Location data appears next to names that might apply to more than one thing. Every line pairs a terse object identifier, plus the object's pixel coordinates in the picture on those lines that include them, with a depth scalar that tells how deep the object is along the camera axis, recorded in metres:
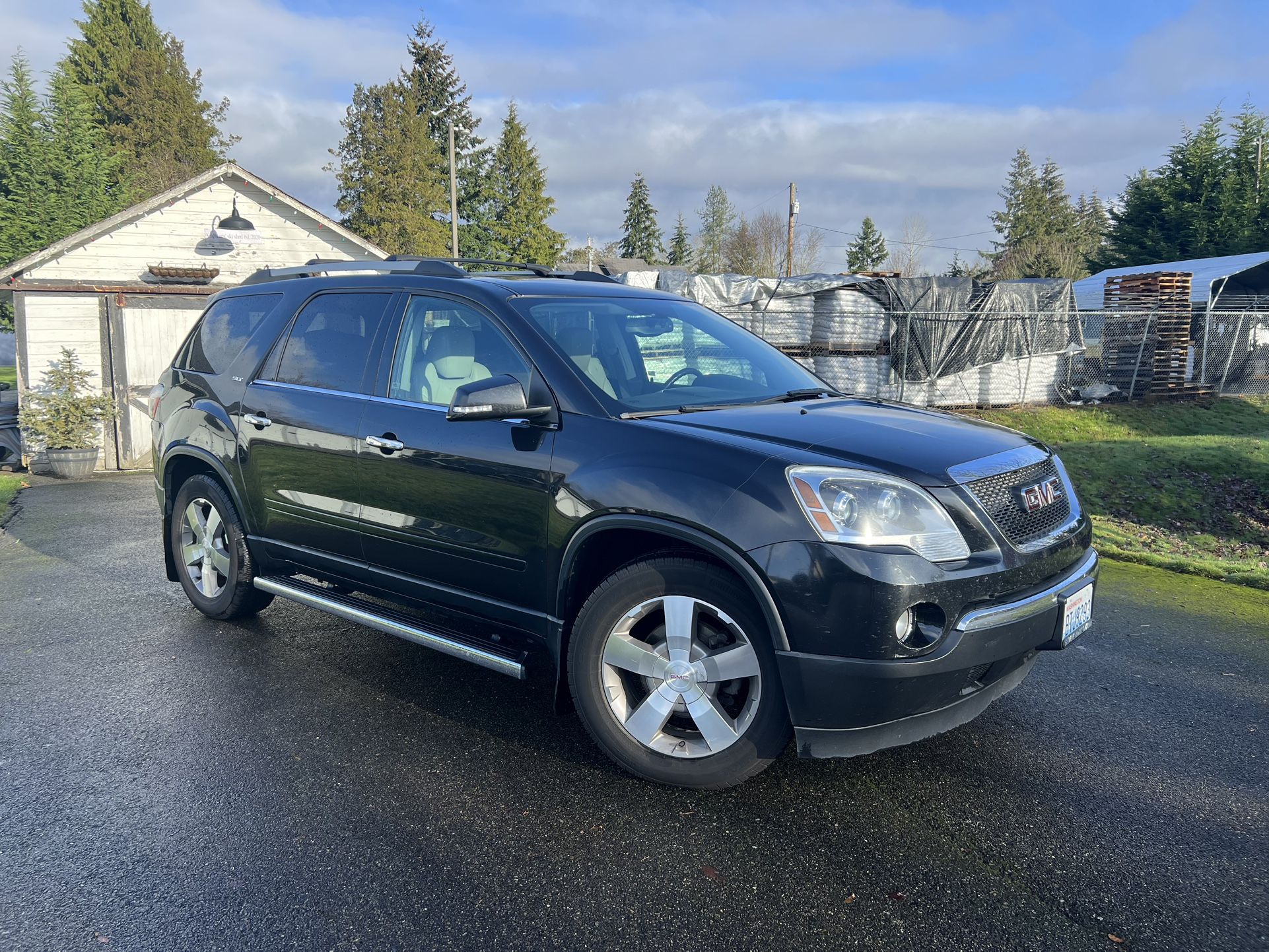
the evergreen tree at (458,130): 53.84
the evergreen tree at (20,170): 31.55
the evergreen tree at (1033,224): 56.50
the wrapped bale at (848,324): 18.30
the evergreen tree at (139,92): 53.62
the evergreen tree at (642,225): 77.00
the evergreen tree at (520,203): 53.31
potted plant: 12.56
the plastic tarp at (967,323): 18.23
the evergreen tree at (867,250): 78.81
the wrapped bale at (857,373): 18.11
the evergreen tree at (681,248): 79.75
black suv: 2.94
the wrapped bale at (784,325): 18.05
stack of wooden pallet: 19.69
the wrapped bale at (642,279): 21.42
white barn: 13.28
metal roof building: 25.69
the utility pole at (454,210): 32.84
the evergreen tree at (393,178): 46.47
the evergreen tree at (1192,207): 35.97
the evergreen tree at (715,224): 84.56
